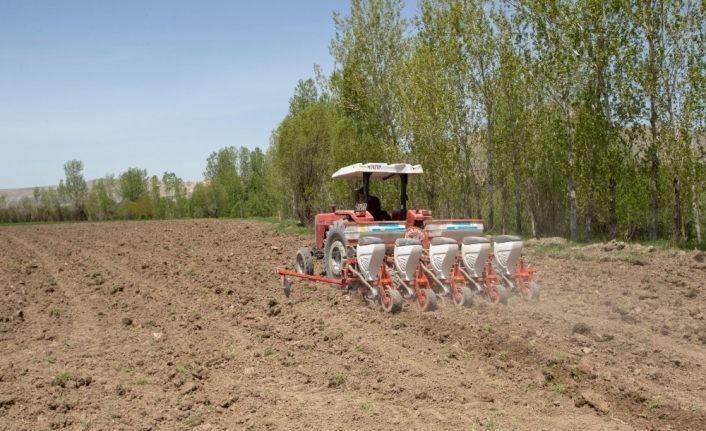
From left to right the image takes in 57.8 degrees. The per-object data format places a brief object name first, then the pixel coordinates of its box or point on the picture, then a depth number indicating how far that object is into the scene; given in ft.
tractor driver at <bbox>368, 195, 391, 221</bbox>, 35.83
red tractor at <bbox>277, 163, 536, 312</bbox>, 28.96
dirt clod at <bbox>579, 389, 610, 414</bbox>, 16.98
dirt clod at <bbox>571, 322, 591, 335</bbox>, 24.13
